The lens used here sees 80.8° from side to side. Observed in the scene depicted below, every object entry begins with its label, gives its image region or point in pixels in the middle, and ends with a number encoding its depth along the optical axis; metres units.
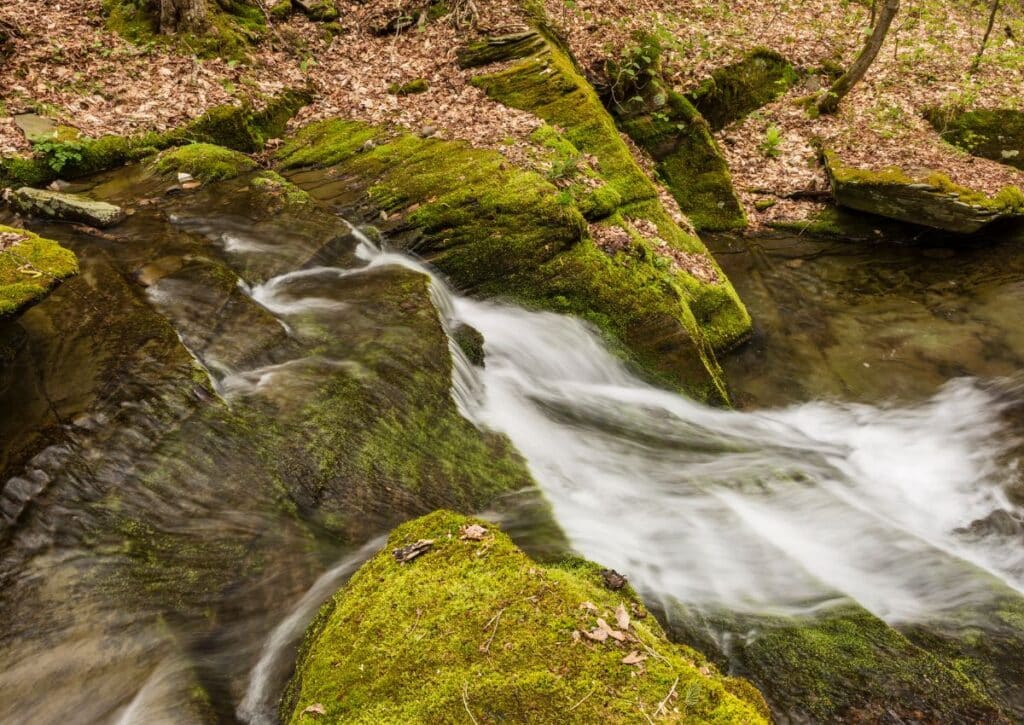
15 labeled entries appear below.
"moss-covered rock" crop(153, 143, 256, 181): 8.22
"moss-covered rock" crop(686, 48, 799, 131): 13.09
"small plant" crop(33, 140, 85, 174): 7.89
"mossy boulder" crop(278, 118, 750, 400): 7.58
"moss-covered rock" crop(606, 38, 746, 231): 11.55
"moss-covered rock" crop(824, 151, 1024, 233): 10.06
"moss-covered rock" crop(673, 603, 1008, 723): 3.97
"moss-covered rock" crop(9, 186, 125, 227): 6.94
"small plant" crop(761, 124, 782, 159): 12.82
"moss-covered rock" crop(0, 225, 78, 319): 4.57
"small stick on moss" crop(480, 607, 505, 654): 2.55
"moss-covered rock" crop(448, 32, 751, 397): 8.33
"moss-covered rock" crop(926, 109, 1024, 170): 12.10
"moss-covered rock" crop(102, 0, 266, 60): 10.27
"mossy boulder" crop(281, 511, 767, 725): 2.34
